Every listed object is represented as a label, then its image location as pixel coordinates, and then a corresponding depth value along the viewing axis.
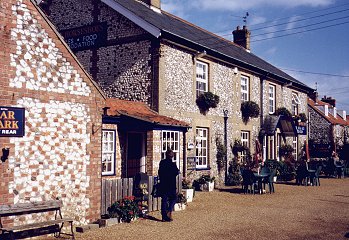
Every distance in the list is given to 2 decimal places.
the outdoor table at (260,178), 16.33
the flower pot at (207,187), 17.19
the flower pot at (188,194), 13.85
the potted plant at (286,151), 25.82
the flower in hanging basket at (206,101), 18.26
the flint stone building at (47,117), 8.52
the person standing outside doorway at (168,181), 10.80
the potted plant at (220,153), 19.44
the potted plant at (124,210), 10.52
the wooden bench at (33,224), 7.94
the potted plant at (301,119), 26.55
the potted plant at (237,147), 20.64
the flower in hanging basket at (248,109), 21.94
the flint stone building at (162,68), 16.06
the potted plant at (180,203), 12.34
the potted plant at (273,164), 22.78
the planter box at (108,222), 9.98
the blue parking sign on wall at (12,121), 8.26
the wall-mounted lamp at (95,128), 10.25
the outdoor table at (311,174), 19.79
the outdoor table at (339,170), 24.75
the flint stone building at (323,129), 32.44
